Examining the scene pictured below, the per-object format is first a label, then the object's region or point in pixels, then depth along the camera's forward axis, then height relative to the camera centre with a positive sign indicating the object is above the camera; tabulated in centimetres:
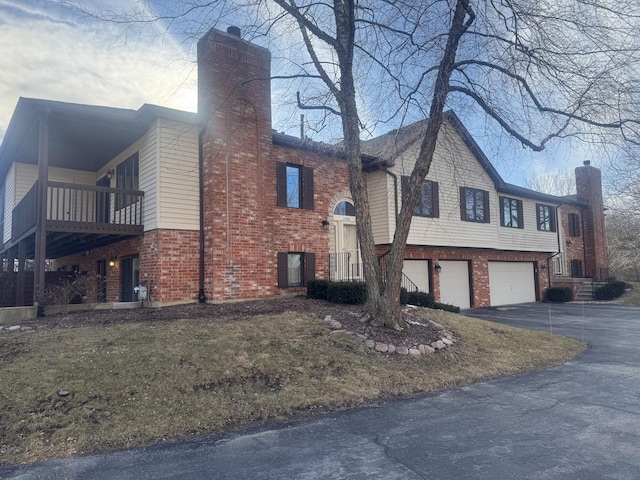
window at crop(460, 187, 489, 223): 1742 +265
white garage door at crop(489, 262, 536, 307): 1991 -82
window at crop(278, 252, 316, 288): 1277 +14
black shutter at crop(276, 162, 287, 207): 1302 +279
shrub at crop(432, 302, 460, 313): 1368 -131
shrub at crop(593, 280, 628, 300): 2153 -140
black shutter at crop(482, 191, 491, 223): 1825 +255
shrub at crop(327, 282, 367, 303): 1145 -62
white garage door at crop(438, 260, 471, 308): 1752 -64
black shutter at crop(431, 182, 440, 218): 1627 +265
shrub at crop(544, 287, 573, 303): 2122 -147
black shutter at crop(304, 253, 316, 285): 1334 +14
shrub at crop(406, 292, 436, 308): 1323 -98
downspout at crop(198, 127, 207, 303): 1137 +137
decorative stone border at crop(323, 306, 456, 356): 758 -144
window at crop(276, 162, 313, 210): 1318 +281
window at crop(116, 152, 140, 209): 1247 +309
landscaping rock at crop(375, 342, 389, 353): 754 -140
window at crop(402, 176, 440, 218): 1588 +256
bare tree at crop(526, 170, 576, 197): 4284 +865
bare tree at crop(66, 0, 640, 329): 845 +403
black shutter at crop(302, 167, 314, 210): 1370 +269
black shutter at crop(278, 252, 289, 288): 1262 +6
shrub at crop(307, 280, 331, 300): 1220 -51
